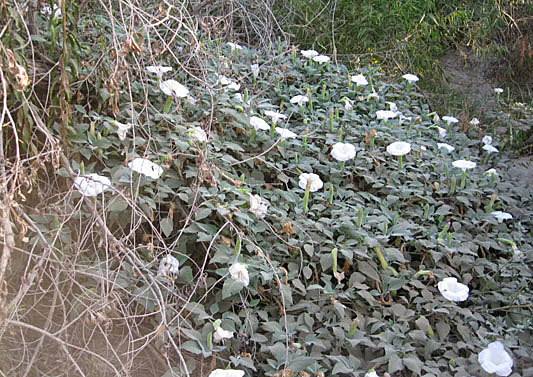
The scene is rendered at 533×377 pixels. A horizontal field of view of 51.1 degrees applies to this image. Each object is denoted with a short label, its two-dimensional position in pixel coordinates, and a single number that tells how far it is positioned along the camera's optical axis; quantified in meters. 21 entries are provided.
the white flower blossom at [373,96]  3.23
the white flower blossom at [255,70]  3.14
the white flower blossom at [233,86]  2.72
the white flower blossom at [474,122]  3.46
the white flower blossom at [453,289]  1.97
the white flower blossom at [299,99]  3.00
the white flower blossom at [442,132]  3.20
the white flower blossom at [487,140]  3.27
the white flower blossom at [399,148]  2.63
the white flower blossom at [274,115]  2.66
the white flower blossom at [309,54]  3.53
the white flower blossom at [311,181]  2.32
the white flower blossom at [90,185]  1.76
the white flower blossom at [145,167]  1.91
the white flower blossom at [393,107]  3.20
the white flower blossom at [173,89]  2.37
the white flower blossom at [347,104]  3.09
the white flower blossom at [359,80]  3.32
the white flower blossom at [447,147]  2.92
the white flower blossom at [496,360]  1.75
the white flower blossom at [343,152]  2.54
